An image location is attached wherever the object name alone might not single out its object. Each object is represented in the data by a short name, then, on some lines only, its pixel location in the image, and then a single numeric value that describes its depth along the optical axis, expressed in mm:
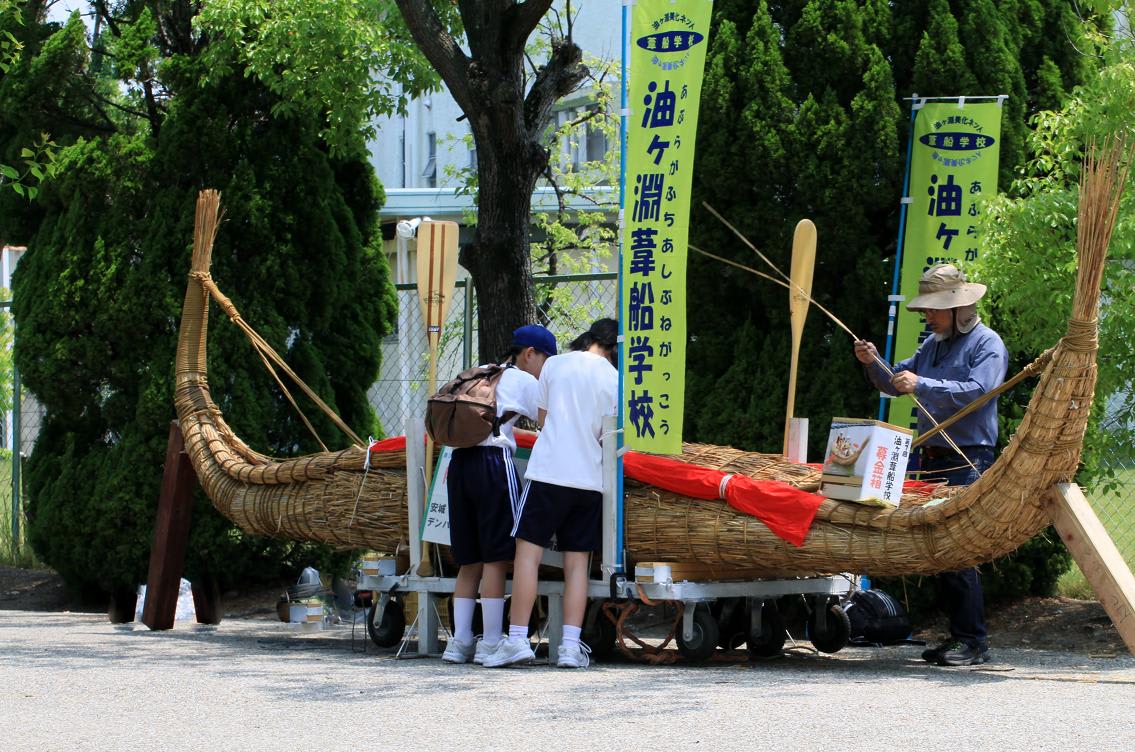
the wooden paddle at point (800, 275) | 15320
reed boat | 11805
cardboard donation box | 12852
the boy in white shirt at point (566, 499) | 13977
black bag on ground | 14773
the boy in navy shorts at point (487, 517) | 14406
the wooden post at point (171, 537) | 18156
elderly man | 13820
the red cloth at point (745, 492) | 13156
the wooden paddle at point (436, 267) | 16922
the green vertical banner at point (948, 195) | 16141
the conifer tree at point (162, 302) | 20594
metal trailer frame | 14039
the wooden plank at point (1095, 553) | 11789
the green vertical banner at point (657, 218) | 13781
